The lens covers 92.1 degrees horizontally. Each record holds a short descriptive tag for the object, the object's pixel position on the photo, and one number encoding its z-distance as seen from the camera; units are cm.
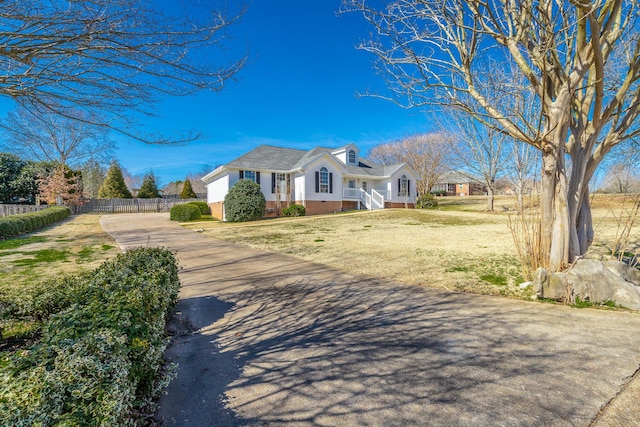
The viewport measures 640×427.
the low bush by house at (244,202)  1892
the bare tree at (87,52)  295
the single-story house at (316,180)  2247
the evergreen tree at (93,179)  4127
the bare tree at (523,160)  1208
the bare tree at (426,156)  3131
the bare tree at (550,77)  484
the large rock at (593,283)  455
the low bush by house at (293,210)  2197
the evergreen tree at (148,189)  3956
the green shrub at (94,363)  147
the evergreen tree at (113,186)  3569
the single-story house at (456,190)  5433
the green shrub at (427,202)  2803
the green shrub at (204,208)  2508
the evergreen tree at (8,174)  2638
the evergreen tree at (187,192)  3947
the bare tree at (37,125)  426
